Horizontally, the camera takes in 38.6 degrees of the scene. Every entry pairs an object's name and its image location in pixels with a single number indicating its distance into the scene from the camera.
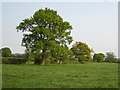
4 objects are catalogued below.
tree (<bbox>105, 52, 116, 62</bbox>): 101.88
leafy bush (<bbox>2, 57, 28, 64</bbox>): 40.38
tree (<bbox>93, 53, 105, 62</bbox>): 101.25
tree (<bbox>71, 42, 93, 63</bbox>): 66.88
